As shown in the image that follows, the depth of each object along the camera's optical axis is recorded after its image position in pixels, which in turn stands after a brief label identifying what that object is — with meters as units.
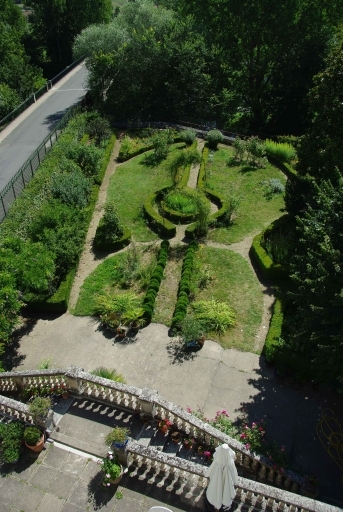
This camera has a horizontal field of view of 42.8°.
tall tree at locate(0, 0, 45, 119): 48.12
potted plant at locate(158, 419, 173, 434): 14.63
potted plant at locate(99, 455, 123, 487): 12.81
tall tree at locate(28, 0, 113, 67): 62.53
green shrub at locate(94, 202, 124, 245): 25.41
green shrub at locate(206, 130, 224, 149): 36.72
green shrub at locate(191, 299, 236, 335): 19.95
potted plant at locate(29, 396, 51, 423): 14.05
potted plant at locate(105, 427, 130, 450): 12.90
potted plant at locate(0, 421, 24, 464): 13.79
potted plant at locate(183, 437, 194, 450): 14.47
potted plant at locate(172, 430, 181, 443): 14.58
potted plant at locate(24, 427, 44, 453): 13.88
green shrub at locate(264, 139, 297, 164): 34.15
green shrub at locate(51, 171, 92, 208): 26.95
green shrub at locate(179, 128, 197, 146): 37.30
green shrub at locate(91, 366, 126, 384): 16.89
